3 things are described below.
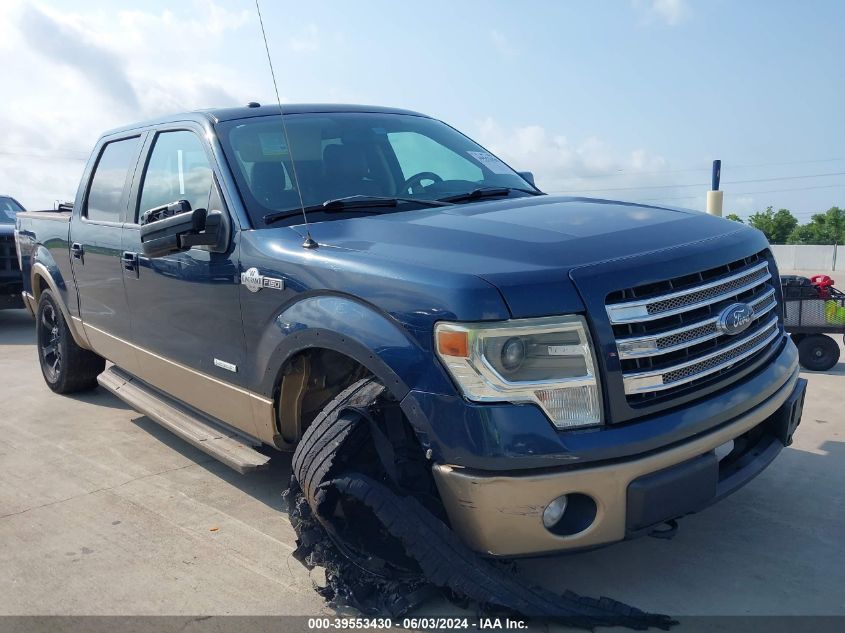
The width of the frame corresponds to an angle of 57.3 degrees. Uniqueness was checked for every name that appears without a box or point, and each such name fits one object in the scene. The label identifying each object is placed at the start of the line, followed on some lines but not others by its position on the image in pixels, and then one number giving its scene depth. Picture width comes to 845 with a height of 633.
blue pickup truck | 2.40
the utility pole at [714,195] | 10.07
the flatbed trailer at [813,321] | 6.72
